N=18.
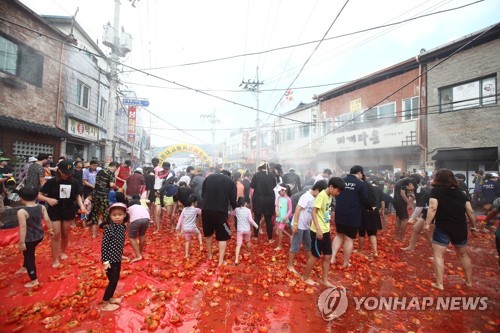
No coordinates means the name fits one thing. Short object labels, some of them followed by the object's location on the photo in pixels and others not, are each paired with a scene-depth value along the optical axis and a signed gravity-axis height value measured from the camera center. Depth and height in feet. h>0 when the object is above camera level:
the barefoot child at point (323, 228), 14.01 -3.15
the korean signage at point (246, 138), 130.41 +19.67
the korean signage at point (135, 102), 46.62 +13.46
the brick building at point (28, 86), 34.19 +13.01
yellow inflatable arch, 63.02 +6.02
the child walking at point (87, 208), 25.90 -4.29
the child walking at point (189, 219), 18.85 -3.78
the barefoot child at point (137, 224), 17.01 -3.91
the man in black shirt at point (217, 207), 16.61 -2.39
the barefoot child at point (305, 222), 15.76 -3.14
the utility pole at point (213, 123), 136.08 +29.57
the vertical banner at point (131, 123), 65.00 +13.21
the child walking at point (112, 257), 11.42 -4.25
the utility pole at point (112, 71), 41.27 +17.50
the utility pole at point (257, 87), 79.05 +31.00
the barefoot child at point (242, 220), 18.54 -3.65
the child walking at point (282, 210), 21.03 -3.15
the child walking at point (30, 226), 13.05 -3.27
